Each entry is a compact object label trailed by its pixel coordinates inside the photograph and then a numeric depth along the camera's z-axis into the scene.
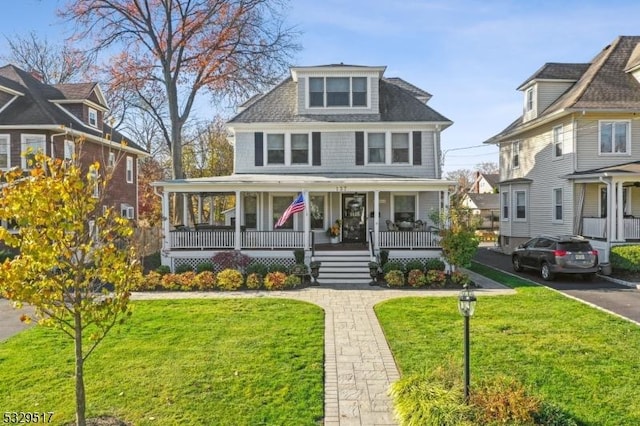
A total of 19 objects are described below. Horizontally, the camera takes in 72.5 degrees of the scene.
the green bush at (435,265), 15.66
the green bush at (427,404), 5.03
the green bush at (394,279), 14.58
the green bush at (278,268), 15.51
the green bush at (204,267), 15.66
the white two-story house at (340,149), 19.06
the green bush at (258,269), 15.48
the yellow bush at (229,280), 14.46
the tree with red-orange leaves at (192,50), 23.17
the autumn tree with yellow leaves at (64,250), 4.48
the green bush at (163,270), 15.49
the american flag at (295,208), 15.22
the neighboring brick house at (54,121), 21.06
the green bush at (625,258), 15.24
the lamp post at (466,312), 5.47
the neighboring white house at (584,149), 17.27
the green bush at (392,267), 15.40
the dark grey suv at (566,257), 14.90
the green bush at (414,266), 15.50
